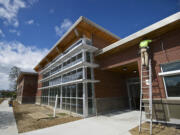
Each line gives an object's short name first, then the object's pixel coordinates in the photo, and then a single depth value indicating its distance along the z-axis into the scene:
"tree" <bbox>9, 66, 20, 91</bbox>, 41.62
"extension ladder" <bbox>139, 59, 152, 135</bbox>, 6.40
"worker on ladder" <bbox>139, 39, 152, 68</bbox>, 6.42
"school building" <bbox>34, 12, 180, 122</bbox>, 5.77
